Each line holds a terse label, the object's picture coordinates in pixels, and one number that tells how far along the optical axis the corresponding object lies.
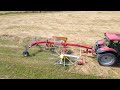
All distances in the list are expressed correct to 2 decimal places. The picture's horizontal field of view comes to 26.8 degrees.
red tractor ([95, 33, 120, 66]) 11.18
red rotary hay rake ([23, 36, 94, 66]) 11.56
